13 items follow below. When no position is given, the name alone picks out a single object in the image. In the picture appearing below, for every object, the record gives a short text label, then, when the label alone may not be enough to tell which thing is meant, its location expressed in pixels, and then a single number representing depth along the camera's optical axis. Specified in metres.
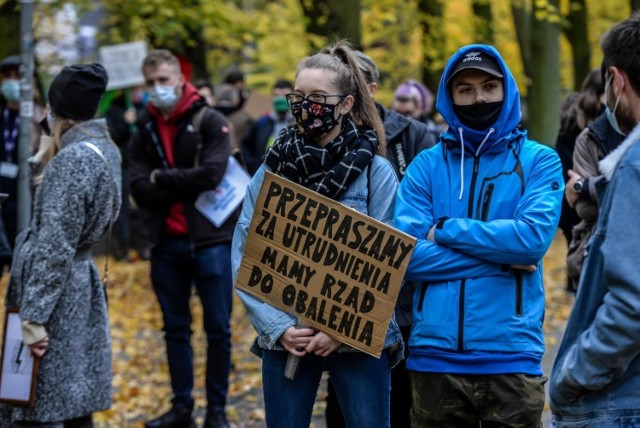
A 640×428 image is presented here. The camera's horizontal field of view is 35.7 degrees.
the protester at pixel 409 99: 7.76
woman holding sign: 4.12
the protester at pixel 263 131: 11.77
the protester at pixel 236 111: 12.20
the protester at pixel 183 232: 6.75
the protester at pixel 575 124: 6.17
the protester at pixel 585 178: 5.31
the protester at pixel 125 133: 13.81
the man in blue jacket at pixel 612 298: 2.84
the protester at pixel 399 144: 5.18
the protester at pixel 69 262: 4.91
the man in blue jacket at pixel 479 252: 3.88
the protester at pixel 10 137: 9.05
